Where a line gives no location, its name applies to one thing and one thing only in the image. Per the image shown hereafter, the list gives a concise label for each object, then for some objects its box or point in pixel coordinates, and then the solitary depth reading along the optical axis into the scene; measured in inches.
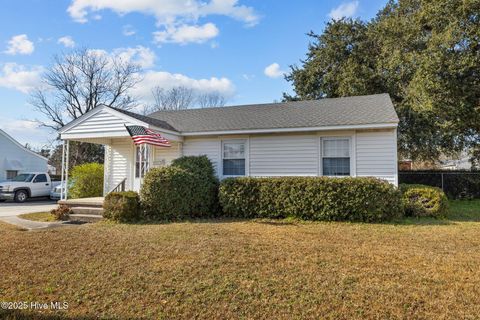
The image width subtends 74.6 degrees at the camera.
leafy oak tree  476.1
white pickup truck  697.0
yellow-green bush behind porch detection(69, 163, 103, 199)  561.6
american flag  409.3
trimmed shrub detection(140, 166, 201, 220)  374.6
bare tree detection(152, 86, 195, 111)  1546.5
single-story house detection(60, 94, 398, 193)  410.9
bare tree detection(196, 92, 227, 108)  1579.7
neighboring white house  875.4
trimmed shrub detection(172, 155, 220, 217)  398.6
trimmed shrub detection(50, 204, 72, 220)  400.8
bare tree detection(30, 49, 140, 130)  1195.3
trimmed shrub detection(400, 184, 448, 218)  383.9
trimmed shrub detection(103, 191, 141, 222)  370.0
